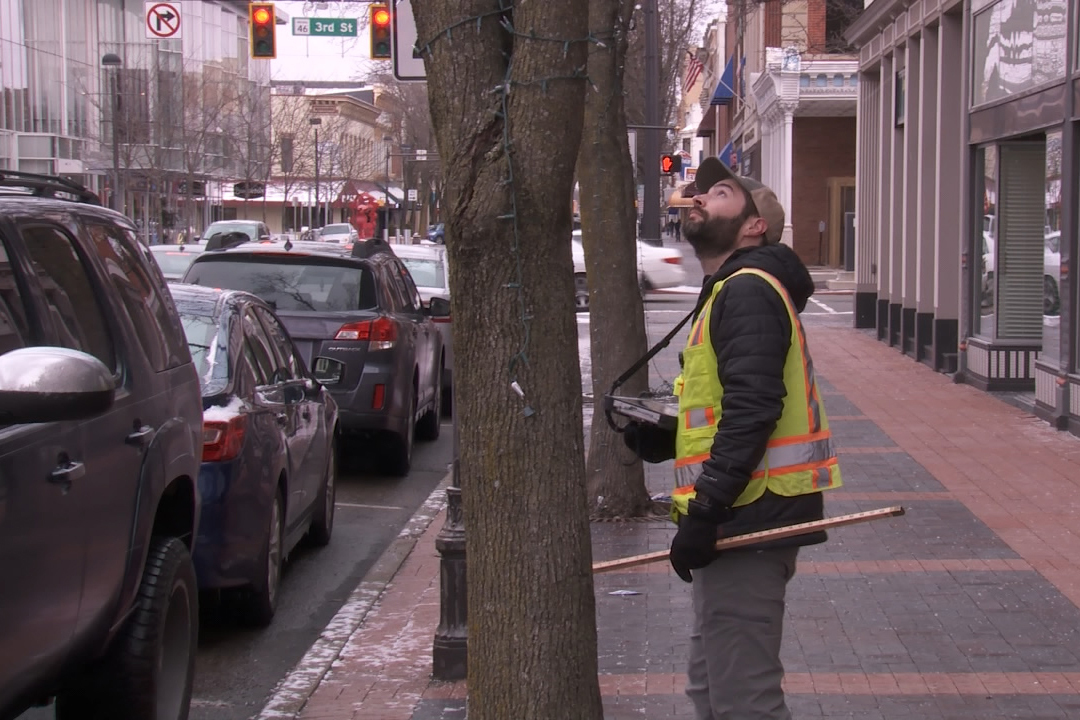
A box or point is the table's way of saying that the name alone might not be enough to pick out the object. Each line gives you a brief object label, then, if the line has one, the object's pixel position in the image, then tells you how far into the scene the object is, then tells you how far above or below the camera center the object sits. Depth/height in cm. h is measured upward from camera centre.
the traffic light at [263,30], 2102 +341
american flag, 3941 +511
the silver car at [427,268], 1602 -20
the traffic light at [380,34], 1881 +301
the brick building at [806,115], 3559 +375
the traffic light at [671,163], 2512 +158
